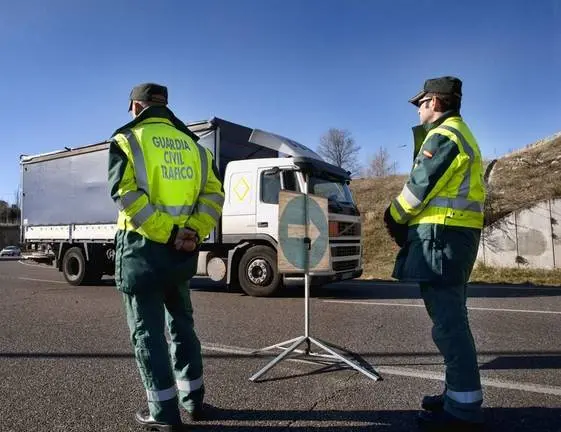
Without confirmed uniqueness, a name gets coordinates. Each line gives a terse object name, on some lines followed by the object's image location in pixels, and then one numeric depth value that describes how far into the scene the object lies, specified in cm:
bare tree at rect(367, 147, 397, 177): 5318
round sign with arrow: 464
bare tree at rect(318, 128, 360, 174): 5638
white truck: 909
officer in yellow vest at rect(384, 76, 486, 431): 284
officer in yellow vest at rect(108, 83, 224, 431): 283
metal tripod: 402
